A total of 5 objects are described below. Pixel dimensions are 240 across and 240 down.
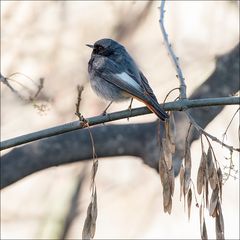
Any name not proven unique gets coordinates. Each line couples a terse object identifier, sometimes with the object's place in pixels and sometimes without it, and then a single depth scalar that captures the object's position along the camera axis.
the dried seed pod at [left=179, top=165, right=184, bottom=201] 6.53
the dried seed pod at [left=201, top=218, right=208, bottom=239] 6.37
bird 8.30
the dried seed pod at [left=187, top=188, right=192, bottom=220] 6.38
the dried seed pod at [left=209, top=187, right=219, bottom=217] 6.36
